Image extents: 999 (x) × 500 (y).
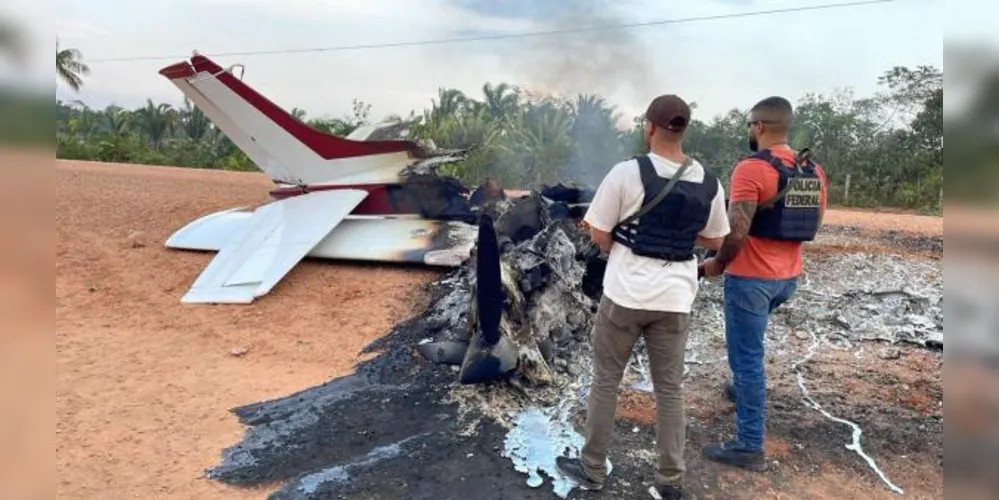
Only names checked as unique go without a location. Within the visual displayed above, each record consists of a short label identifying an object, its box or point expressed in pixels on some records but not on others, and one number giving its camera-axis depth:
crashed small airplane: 8.22
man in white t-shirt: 3.24
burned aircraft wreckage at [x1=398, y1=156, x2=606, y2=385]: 4.77
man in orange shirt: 3.65
